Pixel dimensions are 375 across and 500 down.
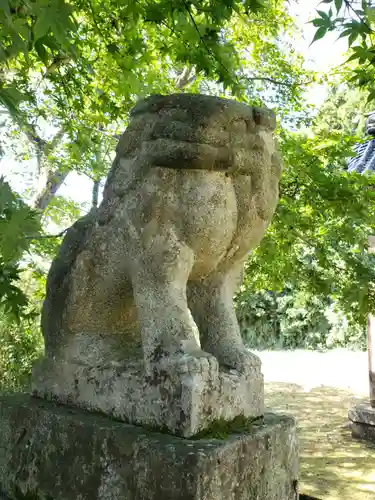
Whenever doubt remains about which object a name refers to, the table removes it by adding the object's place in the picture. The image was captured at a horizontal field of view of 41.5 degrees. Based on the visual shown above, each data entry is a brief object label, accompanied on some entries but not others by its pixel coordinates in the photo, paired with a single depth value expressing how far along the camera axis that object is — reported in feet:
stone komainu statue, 4.83
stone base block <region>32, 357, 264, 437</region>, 4.37
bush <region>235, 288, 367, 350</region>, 46.26
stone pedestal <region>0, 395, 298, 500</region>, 4.10
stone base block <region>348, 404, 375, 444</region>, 16.33
